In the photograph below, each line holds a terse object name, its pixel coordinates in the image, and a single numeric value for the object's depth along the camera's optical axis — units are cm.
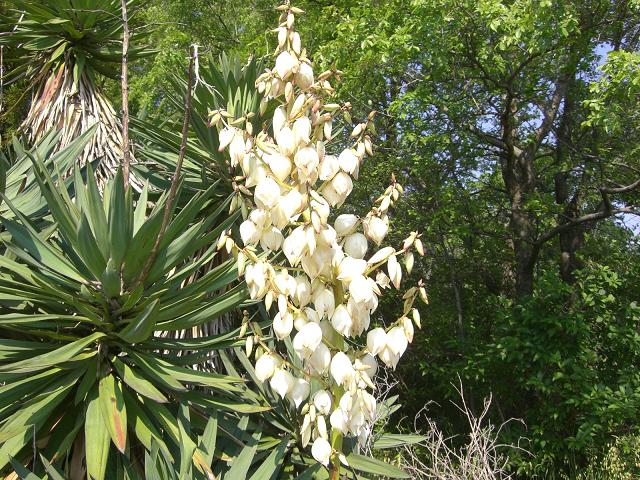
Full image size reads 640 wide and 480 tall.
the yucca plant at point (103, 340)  206
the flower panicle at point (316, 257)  134
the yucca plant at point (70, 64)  416
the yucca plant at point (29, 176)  272
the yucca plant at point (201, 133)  337
